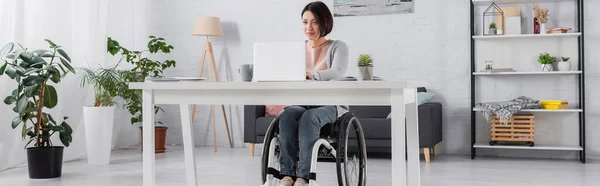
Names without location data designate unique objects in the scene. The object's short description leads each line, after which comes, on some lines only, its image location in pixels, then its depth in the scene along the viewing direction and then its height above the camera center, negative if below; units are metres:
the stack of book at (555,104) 5.12 -0.14
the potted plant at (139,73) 5.26 +0.15
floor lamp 5.97 +0.54
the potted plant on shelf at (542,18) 5.19 +0.56
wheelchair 2.78 -0.28
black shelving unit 5.09 +0.11
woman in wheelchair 2.80 -0.13
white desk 2.24 -0.03
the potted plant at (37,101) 3.99 -0.07
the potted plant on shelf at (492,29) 5.34 +0.49
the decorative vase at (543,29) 5.19 +0.47
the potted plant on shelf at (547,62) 5.22 +0.21
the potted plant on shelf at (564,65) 5.16 +0.18
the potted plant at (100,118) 4.74 -0.20
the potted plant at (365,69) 2.47 +0.08
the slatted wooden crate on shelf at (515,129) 5.17 -0.34
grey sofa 4.98 -0.30
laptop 2.40 +0.11
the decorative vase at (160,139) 5.86 -0.45
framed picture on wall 5.73 +0.74
